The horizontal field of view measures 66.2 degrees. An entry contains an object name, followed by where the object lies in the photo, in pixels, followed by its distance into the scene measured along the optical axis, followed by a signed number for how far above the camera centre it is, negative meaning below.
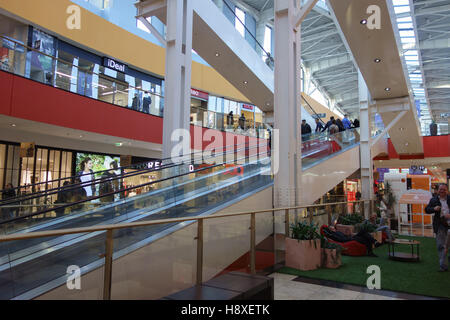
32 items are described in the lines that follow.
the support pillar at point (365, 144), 14.17 +2.08
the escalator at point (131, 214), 2.80 -0.35
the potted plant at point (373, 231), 8.92 -0.97
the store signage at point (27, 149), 10.12 +1.20
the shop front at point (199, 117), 15.66 +3.44
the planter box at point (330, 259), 5.99 -1.14
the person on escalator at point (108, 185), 6.51 +0.11
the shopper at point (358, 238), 7.50 -0.97
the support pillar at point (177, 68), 8.59 +3.11
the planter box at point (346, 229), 9.16 -0.94
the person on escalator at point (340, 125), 14.83 +2.95
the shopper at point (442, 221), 5.82 -0.45
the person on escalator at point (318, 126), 16.32 +3.16
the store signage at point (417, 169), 26.82 +1.99
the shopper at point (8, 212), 4.96 -0.33
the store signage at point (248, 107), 25.70 +6.42
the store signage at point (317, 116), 16.94 +3.84
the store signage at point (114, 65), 16.31 +6.07
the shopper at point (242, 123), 18.25 +3.66
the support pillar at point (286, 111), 7.20 +1.72
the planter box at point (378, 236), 9.18 -1.12
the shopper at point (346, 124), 15.81 +3.17
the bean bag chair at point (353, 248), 7.41 -1.17
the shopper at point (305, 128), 13.33 +2.50
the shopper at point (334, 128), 13.91 +2.63
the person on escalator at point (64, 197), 6.04 -0.12
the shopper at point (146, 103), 13.60 +3.50
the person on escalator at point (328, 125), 15.25 +3.00
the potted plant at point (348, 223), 9.18 -0.81
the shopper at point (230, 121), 17.51 +3.62
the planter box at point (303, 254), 5.78 -1.04
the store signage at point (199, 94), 20.92 +6.02
